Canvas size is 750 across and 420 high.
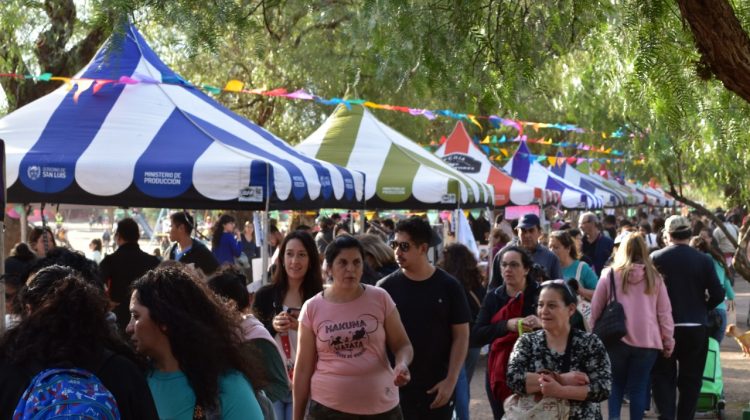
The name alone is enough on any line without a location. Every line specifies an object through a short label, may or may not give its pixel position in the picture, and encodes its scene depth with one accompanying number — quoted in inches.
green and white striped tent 610.9
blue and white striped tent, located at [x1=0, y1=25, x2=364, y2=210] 381.4
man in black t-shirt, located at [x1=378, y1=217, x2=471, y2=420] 263.7
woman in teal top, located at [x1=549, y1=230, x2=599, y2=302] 409.1
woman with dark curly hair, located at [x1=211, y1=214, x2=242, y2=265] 555.8
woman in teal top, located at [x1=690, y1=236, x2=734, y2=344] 443.8
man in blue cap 390.6
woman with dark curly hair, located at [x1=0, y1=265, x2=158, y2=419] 127.2
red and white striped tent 836.0
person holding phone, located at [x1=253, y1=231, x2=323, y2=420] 269.1
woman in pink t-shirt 231.6
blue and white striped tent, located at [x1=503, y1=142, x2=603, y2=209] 1074.1
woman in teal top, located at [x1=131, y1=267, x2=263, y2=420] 142.4
